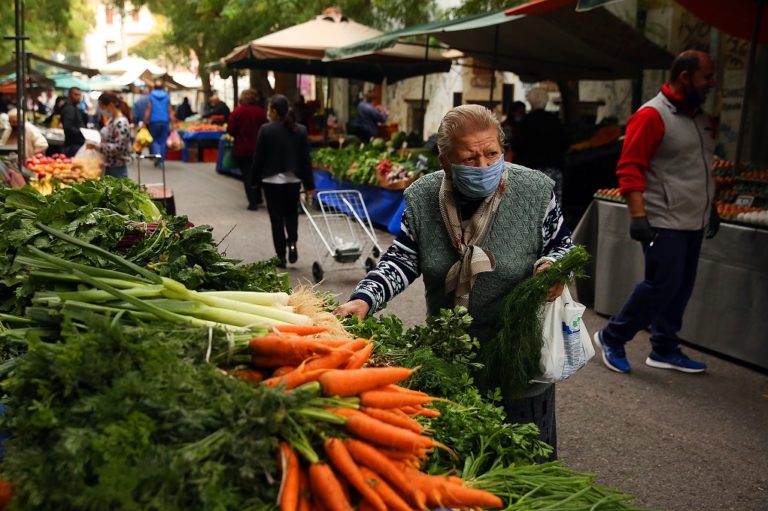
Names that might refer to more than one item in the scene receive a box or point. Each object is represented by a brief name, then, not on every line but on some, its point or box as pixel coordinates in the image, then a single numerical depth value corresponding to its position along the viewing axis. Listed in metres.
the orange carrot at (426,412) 2.33
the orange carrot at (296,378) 2.10
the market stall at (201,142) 25.25
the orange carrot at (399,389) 2.30
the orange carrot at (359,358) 2.30
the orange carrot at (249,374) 2.17
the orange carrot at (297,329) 2.40
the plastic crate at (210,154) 25.50
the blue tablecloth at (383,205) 12.33
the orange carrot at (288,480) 1.84
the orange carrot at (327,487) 1.91
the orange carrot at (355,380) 2.10
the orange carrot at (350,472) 1.96
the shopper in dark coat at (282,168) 9.64
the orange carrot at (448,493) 2.07
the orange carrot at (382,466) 2.01
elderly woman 3.14
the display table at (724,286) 6.18
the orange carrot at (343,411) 2.05
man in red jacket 5.66
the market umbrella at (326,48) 14.65
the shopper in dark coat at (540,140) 10.51
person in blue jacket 21.00
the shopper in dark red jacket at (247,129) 14.90
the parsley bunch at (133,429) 1.73
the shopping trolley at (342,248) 8.91
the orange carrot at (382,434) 2.03
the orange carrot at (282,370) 2.21
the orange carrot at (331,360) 2.21
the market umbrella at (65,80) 37.38
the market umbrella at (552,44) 10.38
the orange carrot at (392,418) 2.12
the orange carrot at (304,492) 1.93
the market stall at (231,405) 1.78
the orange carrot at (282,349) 2.23
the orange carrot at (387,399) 2.17
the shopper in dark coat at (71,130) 14.79
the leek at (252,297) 2.62
